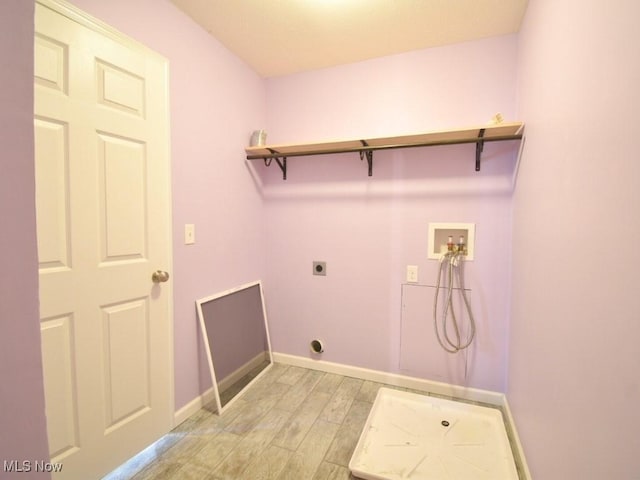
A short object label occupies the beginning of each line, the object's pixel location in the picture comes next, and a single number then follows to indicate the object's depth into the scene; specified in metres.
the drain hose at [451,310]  1.99
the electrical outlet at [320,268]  2.38
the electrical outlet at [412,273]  2.12
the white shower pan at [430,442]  1.41
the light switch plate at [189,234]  1.79
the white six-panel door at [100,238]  1.17
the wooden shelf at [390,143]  1.71
